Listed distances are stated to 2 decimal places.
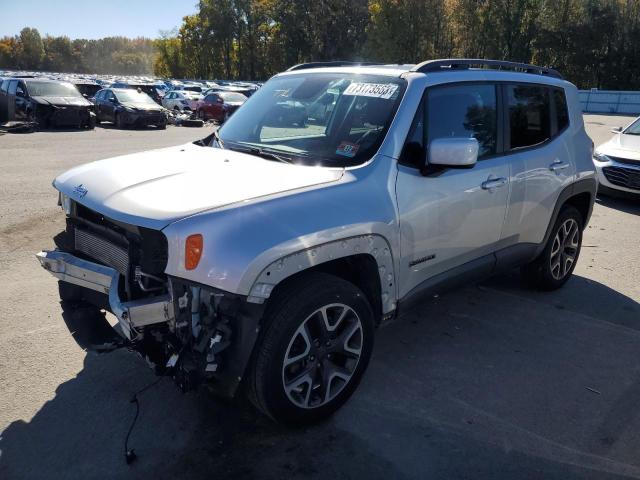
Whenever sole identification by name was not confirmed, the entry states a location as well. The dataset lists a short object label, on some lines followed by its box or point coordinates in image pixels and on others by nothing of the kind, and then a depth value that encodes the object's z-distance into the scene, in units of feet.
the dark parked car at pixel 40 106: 59.57
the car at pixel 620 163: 28.50
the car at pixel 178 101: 101.56
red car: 83.82
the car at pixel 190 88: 133.51
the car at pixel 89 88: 88.63
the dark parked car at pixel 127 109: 68.59
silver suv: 8.54
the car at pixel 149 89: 105.40
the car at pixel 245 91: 104.12
